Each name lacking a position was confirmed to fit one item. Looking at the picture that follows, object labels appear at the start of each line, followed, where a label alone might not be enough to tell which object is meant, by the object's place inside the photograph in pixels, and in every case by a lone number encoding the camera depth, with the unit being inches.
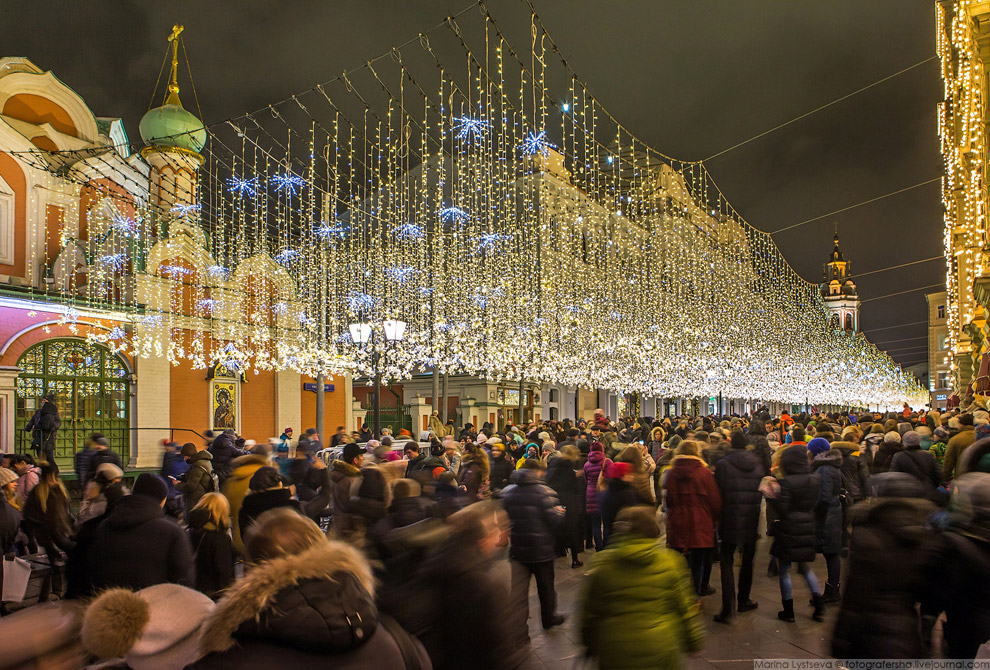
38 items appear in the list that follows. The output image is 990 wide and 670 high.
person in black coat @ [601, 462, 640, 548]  285.4
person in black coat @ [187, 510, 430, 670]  76.6
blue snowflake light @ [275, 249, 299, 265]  1106.5
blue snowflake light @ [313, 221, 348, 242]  829.4
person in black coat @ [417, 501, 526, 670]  124.4
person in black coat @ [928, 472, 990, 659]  150.4
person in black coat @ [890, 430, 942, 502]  295.9
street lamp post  506.6
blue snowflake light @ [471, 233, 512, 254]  1006.5
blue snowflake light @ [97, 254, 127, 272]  883.4
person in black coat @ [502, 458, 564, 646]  246.2
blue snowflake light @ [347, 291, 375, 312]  946.5
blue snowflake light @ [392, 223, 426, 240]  1024.9
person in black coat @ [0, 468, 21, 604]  259.4
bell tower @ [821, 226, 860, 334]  5339.6
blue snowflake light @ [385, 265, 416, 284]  1045.2
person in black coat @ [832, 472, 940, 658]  140.3
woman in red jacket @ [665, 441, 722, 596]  262.4
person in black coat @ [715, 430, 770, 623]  261.3
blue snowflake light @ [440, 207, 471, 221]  764.3
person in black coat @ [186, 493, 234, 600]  201.9
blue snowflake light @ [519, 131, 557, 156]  606.2
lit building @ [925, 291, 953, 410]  3432.6
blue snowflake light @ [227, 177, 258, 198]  824.9
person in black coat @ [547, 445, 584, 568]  335.9
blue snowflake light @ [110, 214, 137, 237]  903.1
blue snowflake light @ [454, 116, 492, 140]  497.3
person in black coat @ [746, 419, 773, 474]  418.9
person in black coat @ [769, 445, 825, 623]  253.4
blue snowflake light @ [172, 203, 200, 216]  959.6
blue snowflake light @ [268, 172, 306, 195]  740.6
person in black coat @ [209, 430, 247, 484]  446.6
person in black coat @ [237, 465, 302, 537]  215.3
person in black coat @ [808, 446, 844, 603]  291.4
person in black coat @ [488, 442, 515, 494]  379.2
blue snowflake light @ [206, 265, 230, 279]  980.6
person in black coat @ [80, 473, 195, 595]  161.5
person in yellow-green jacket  136.0
